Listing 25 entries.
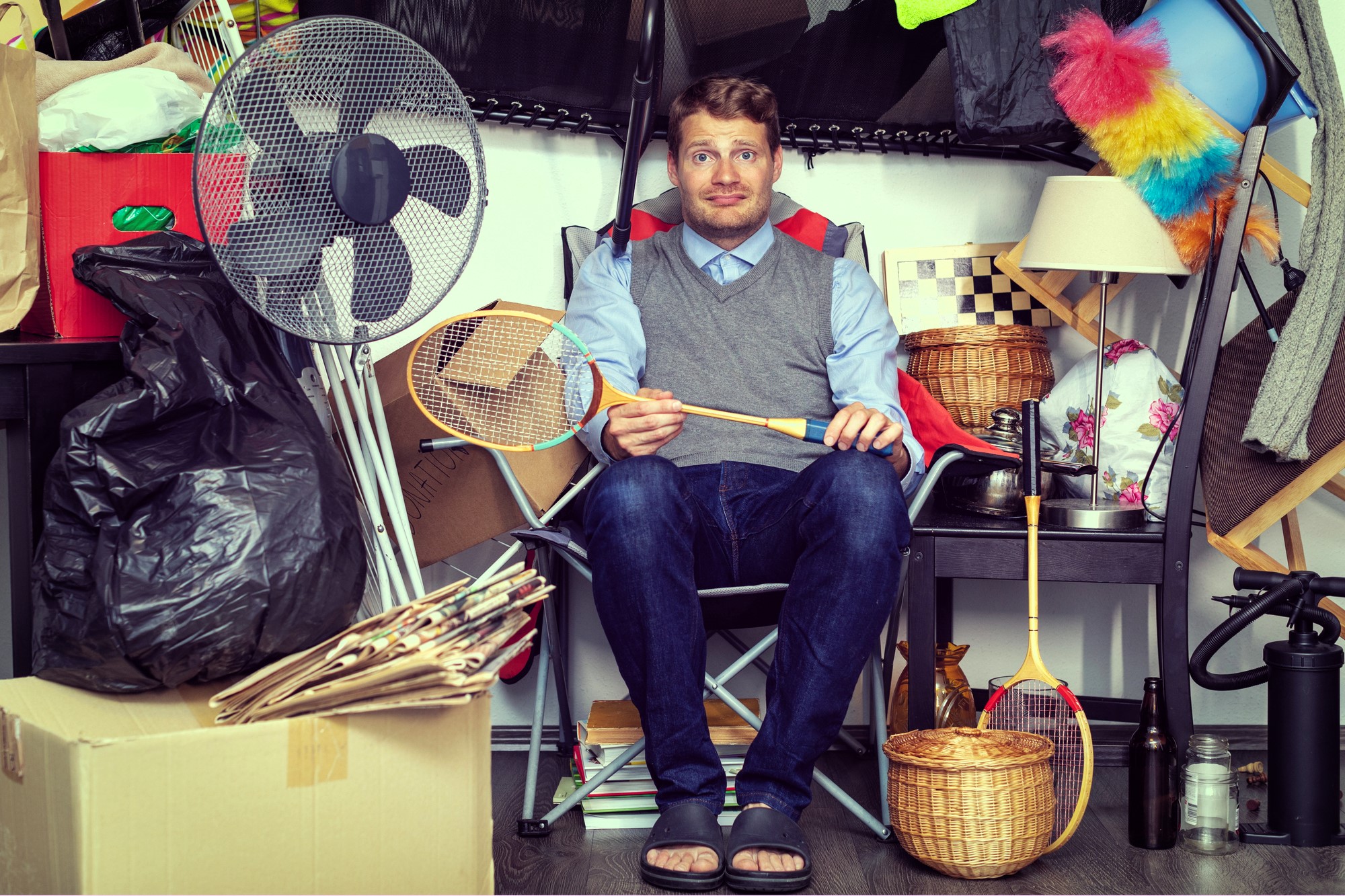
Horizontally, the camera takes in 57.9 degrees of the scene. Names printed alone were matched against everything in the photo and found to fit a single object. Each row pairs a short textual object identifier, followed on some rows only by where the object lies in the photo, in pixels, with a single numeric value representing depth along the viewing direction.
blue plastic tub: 2.20
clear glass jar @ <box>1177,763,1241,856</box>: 1.94
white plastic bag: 1.85
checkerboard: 2.65
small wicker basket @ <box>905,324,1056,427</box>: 2.46
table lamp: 2.21
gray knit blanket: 2.04
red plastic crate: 1.81
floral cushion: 2.25
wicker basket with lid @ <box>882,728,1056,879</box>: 1.77
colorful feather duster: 2.17
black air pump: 1.95
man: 1.84
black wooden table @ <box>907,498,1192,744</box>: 2.07
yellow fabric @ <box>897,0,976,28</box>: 2.23
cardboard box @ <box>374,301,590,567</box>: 2.18
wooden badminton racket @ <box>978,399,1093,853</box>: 1.92
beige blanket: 1.92
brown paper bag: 1.72
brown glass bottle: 1.96
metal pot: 2.18
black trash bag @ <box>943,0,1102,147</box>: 2.26
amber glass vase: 2.38
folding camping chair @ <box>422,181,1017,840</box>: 2.00
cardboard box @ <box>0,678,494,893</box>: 1.29
